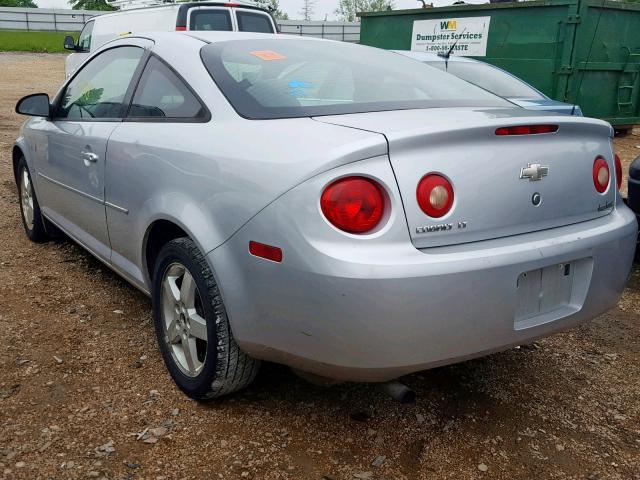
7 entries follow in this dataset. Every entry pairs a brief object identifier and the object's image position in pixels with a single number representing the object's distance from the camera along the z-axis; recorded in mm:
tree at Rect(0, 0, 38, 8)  73981
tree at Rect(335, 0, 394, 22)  62094
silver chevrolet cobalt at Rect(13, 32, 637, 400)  1977
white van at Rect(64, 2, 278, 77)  9586
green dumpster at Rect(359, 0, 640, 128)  9570
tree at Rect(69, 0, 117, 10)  70375
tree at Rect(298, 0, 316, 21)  67125
